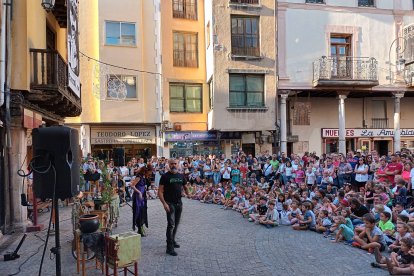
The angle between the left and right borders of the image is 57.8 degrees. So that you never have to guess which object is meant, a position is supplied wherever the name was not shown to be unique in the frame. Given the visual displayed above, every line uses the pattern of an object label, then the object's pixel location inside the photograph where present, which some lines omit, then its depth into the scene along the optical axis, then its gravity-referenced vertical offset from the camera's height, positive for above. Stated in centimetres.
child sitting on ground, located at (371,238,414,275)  628 -210
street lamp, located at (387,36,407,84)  2145 +485
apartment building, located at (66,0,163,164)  2033 +351
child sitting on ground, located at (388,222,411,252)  718 -183
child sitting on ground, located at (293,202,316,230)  976 -215
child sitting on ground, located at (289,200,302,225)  1012 -199
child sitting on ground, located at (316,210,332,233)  935 -210
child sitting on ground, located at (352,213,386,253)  760 -204
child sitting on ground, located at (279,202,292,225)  1043 -214
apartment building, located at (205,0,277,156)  2045 +399
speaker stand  535 -147
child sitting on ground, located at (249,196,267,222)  1084 -209
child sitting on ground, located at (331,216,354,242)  838 -205
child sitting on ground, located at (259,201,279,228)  1026 -217
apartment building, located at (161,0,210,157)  2158 +355
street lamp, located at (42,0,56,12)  977 +363
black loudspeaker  552 -28
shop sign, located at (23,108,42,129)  987 +66
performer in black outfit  740 -112
